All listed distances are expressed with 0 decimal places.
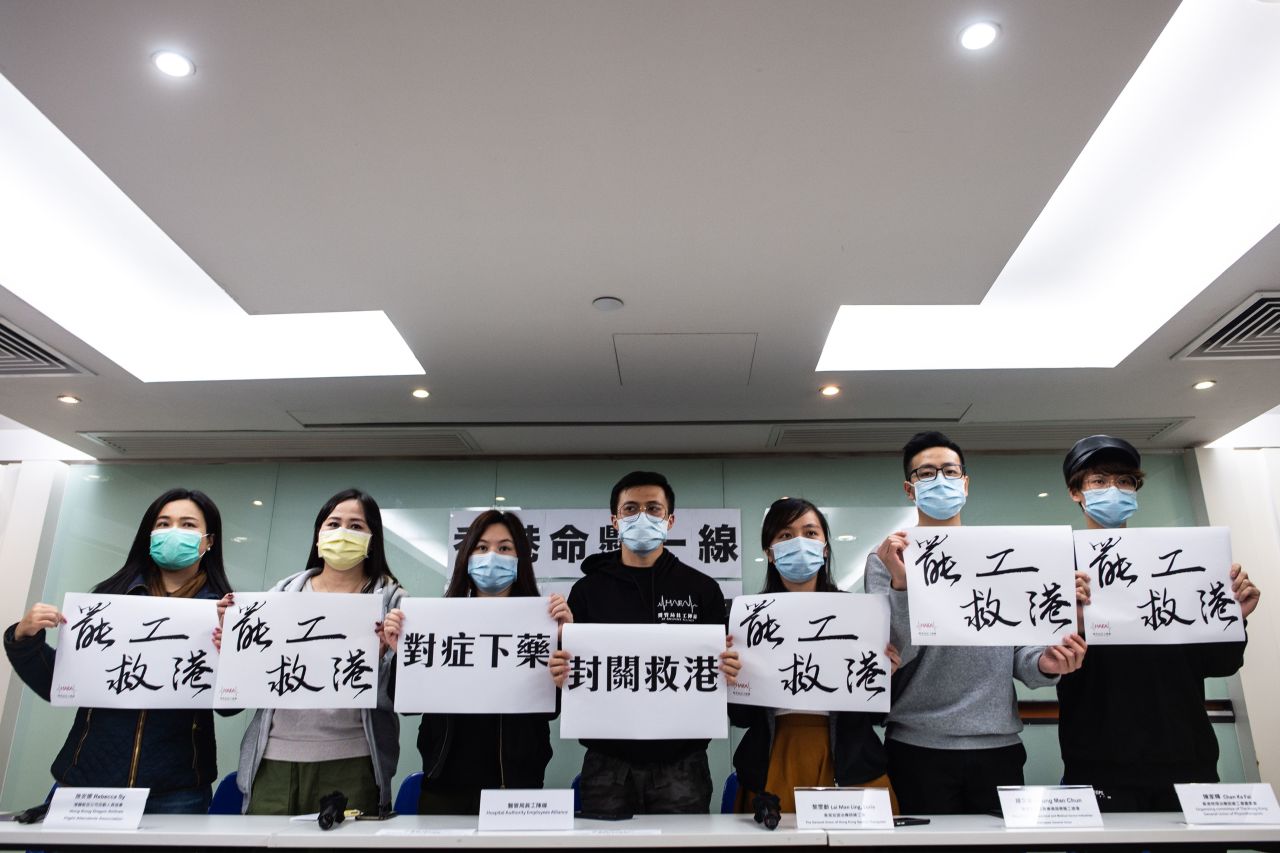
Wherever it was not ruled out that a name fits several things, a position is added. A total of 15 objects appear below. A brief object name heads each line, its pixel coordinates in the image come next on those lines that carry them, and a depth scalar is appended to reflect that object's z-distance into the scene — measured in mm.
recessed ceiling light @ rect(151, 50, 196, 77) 1832
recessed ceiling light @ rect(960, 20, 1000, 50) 1766
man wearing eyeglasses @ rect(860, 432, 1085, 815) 1943
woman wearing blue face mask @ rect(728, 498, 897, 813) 1972
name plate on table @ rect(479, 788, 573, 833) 1543
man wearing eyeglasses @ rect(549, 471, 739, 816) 2072
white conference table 1462
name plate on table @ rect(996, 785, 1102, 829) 1518
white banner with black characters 4391
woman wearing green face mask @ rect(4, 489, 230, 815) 2023
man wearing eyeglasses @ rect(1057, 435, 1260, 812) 1918
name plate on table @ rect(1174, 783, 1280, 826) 1541
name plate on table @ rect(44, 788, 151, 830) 1577
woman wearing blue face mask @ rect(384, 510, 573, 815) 2092
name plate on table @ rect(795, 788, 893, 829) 1532
